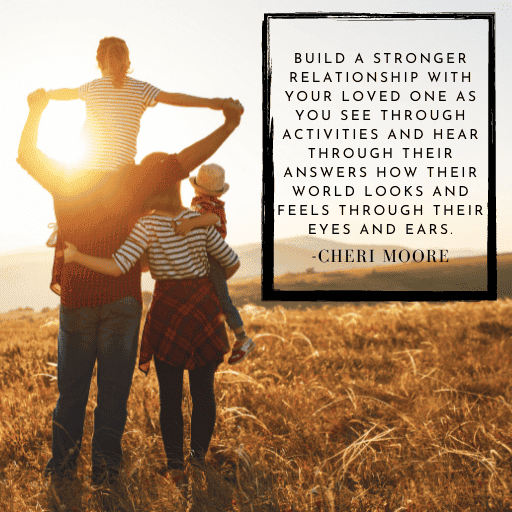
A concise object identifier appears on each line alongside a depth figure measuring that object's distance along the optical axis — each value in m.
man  2.78
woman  2.86
